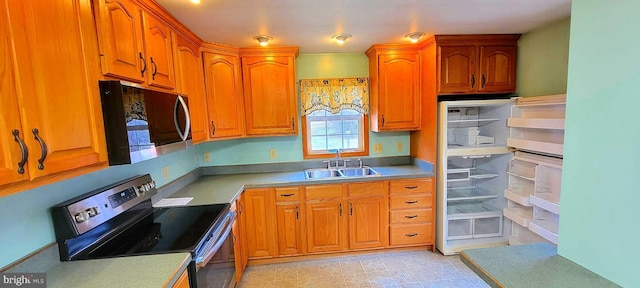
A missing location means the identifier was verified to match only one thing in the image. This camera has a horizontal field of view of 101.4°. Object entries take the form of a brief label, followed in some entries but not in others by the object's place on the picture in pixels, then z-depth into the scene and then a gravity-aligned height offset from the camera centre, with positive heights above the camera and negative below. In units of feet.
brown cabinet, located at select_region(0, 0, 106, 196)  2.59 +0.45
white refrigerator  7.47 -1.77
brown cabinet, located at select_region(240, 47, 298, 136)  9.14 +1.22
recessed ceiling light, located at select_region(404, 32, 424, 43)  8.15 +2.67
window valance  10.09 +1.10
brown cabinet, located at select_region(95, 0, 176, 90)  4.00 +1.56
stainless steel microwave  3.86 +0.13
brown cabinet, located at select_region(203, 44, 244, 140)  8.32 +1.16
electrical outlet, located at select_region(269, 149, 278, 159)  10.46 -1.12
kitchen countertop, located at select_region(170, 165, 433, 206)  7.37 -1.89
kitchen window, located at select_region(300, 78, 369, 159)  10.12 +0.27
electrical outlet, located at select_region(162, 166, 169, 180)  7.46 -1.24
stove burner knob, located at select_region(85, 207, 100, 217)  4.42 -1.36
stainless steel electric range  4.18 -1.96
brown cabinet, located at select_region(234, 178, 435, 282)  8.78 -3.25
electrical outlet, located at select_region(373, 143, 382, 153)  10.84 -1.06
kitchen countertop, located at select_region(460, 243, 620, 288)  3.01 -1.91
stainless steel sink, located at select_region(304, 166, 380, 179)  10.23 -1.93
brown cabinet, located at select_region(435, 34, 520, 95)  8.64 +1.82
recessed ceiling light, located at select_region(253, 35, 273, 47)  7.89 +2.66
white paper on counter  6.72 -1.92
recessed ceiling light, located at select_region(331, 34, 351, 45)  7.98 +2.64
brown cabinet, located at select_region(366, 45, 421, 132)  9.41 +1.25
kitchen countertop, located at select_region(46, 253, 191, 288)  3.50 -2.01
